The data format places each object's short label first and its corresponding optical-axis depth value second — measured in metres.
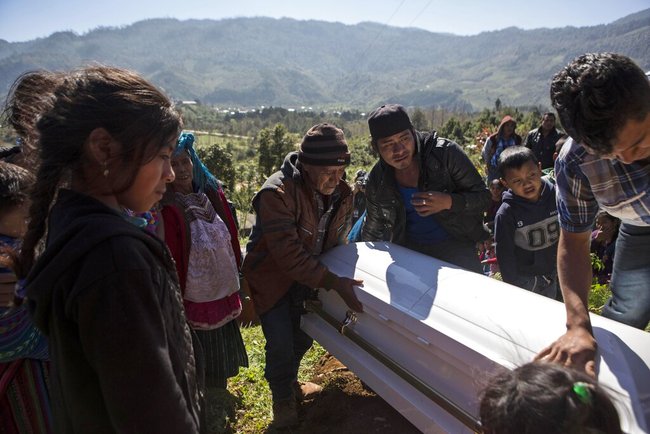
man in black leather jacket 2.55
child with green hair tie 0.95
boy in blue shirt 2.80
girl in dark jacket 0.89
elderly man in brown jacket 2.28
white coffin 1.38
